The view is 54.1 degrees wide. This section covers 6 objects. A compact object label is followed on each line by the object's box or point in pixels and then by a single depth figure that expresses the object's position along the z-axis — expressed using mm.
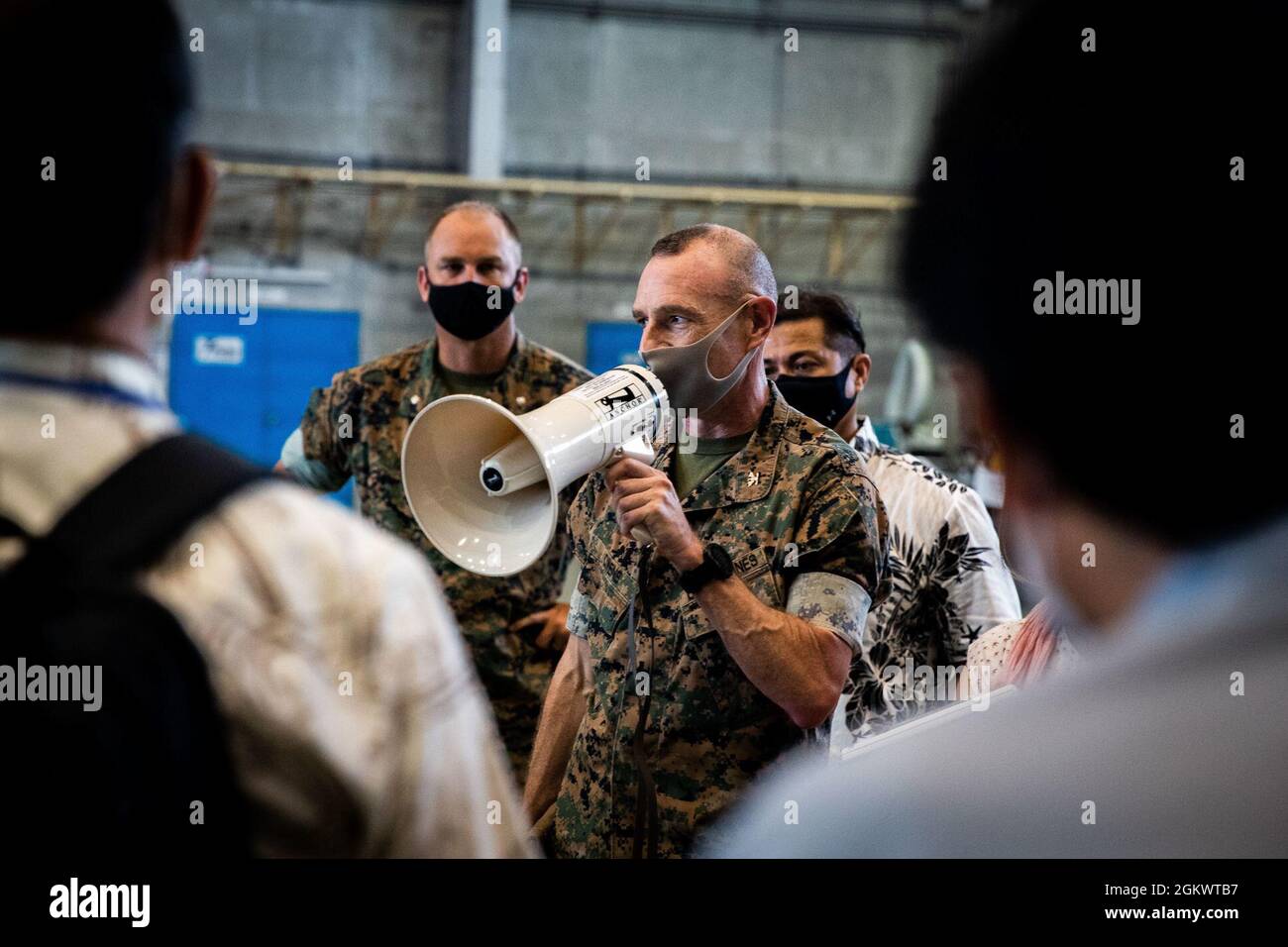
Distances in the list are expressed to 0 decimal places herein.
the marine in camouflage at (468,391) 3104
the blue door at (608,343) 8320
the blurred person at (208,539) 812
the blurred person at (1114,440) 725
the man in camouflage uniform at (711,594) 1849
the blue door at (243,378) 7496
